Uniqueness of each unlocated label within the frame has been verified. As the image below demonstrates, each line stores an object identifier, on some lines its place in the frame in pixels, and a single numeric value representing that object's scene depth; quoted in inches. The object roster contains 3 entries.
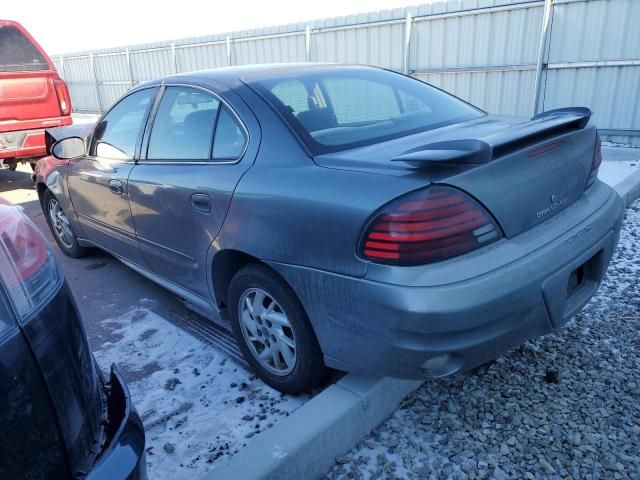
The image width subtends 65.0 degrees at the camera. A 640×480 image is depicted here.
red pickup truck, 259.1
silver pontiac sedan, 70.8
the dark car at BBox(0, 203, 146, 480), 45.6
